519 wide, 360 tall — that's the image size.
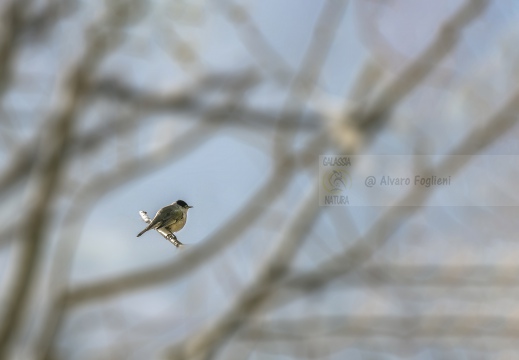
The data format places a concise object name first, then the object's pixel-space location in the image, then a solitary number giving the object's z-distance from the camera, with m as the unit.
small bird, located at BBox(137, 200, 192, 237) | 17.51
